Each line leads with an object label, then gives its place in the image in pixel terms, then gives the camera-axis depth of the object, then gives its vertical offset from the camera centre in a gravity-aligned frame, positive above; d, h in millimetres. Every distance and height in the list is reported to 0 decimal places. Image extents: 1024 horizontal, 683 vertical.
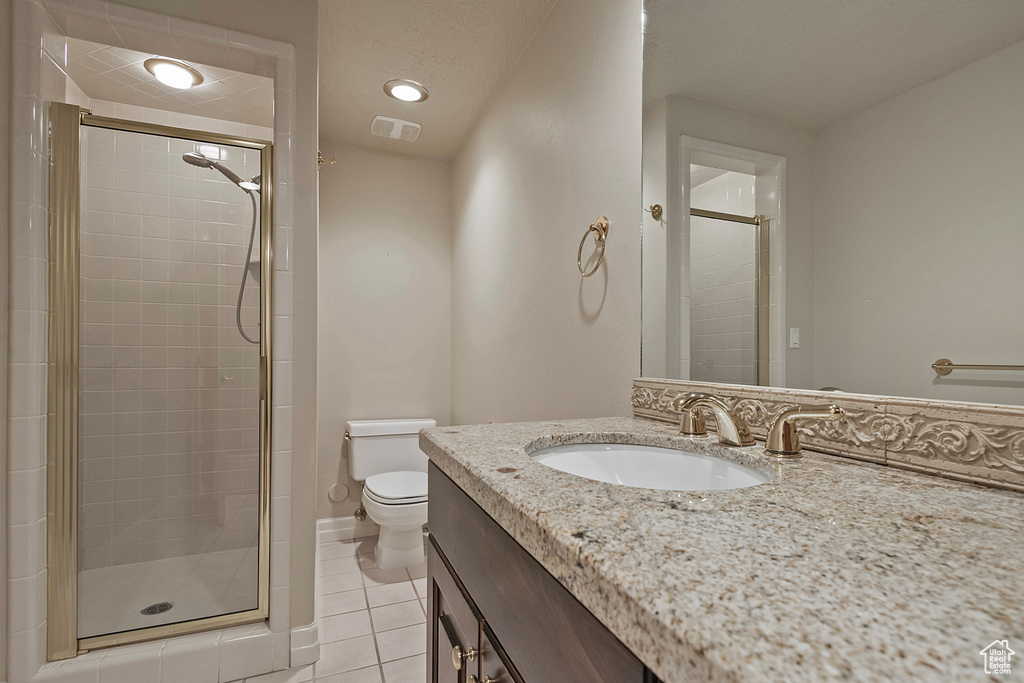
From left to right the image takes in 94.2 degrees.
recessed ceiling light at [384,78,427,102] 2273 +1219
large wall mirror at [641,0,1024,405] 637 +254
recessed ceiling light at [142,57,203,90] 1845 +1065
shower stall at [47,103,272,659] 1521 -136
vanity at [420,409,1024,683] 268 -177
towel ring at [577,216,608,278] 1459 +335
